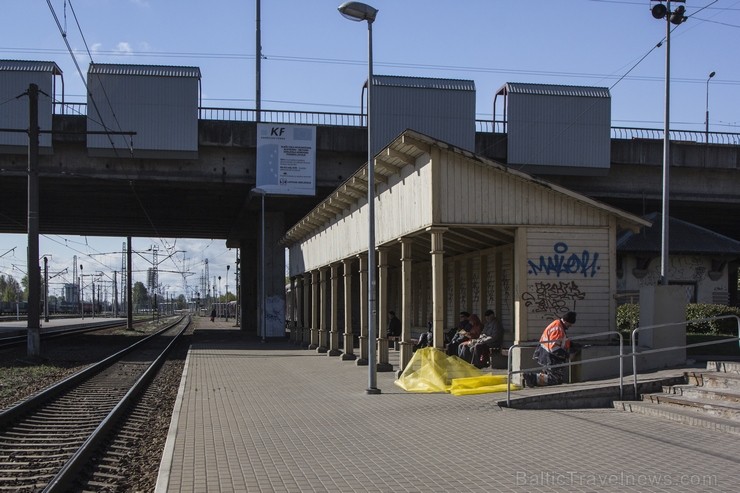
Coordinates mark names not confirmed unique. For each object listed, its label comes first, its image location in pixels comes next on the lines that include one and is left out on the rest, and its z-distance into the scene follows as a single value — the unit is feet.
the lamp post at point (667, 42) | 52.49
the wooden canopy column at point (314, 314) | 97.30
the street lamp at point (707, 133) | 105.47
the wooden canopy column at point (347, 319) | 74.84
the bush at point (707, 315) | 74.84
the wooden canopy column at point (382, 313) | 60.49
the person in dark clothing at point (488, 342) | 53.83
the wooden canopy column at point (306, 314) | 107.14
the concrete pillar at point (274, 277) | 134.62
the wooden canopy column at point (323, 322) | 89.92
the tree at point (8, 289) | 485.77
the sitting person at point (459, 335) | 57.00
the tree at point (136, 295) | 619.91
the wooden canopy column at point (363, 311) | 67.92
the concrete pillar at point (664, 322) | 46.26
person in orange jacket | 42.98
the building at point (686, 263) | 90.22
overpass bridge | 110.32
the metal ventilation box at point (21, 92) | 106.32
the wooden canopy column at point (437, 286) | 48.63
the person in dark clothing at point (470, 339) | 55.21
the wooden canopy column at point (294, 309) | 119.65
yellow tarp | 45.11
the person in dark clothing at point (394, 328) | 83.05
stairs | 32.53
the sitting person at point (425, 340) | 63.77
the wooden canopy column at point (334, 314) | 80.49
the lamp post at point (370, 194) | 45.47
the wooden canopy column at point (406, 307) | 54.60
